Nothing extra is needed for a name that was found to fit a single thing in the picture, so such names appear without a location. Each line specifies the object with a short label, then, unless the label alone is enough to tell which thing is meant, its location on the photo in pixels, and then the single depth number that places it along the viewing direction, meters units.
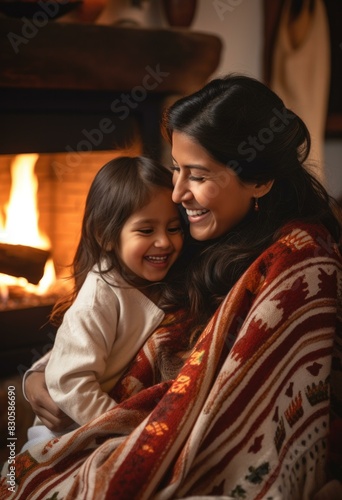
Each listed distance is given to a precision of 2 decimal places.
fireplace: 2.08
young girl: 1.28
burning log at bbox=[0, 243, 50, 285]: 2.25
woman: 1.13
